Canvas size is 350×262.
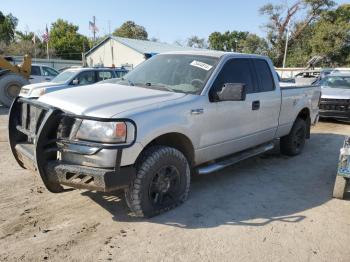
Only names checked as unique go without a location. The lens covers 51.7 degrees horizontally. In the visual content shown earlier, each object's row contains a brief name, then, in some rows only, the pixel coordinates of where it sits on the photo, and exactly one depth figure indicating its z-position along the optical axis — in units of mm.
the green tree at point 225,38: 79625
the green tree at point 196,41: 79625
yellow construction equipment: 13539
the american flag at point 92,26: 41397
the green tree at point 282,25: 51375
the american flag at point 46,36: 38281
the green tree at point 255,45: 51688
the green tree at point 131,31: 69250
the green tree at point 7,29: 56875
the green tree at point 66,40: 60344
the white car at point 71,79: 10281
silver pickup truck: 3502
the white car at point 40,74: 15797
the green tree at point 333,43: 42022
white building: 35469
